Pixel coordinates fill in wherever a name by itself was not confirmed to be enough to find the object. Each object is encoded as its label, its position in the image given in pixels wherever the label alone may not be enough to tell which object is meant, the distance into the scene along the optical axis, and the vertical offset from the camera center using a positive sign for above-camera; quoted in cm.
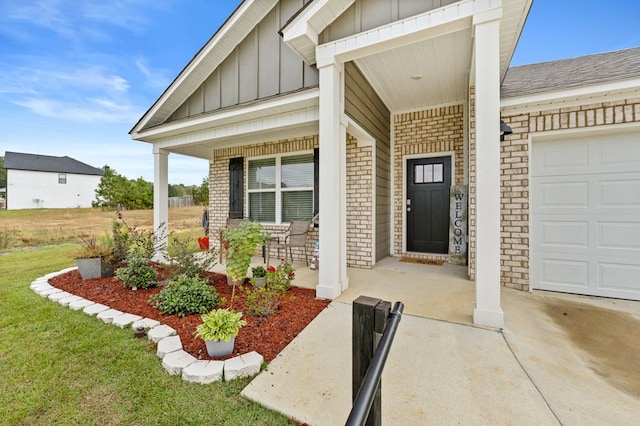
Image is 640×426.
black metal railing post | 89 -41
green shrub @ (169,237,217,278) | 358 -68
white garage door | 311 -2
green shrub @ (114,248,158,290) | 360 -86
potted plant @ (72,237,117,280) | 402 -71
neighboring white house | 2214 +294
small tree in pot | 295 -38
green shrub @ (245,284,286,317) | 275 -98
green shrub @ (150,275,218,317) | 283 -96
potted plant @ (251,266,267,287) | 357 -88
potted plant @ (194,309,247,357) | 197 -90
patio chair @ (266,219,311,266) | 481 -43
